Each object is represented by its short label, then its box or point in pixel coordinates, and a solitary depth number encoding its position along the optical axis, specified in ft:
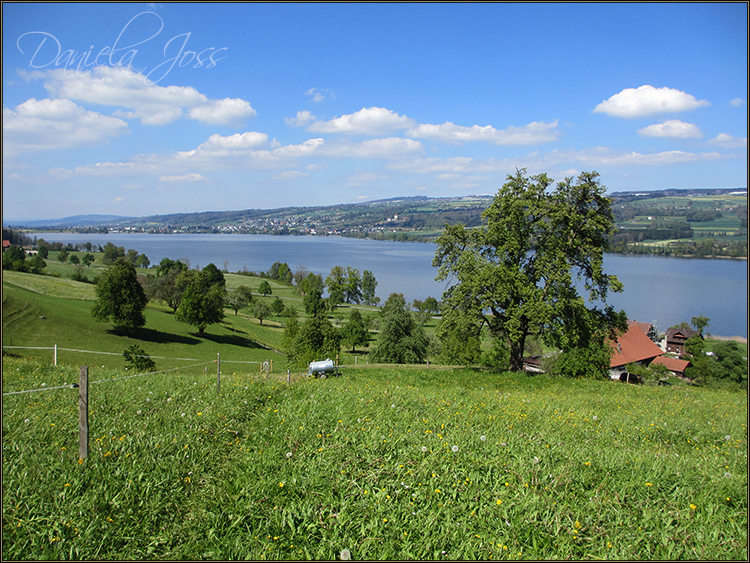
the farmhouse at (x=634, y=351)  171.42
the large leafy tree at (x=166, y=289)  252.21
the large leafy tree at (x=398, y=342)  139.74
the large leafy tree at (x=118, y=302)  155.33
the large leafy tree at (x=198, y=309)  187.11
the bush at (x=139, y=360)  94.94
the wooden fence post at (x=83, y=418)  18.40
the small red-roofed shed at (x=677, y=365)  202.80
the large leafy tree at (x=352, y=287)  376.07
